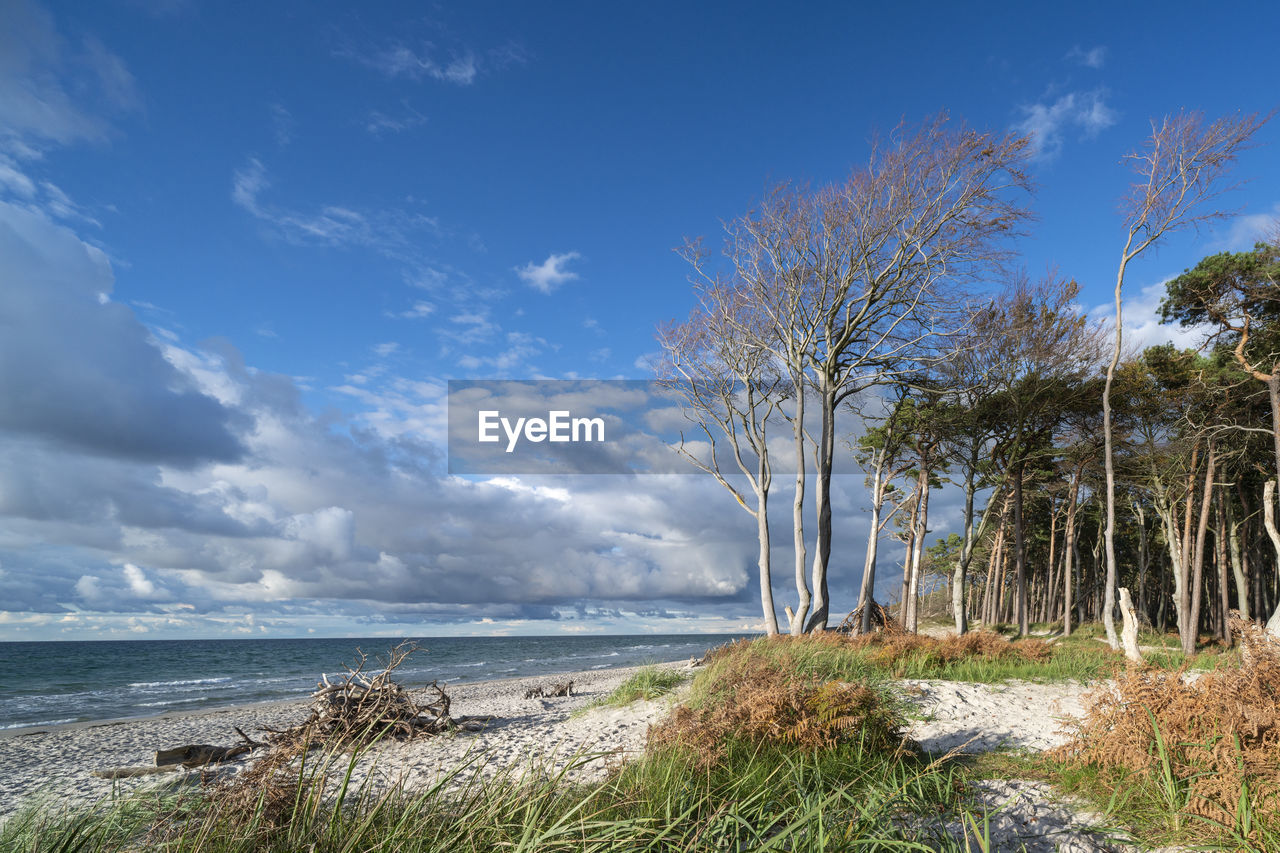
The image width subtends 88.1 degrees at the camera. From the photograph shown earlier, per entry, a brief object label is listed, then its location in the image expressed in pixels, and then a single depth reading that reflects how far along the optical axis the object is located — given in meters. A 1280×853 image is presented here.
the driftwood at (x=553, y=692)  14.86
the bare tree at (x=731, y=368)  16.98
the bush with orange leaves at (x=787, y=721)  5.41
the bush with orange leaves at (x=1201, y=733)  3.97
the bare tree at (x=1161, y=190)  15.34
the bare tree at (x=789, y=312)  16.02
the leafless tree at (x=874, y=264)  15.30
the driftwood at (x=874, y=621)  16.53
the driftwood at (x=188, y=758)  8.45
